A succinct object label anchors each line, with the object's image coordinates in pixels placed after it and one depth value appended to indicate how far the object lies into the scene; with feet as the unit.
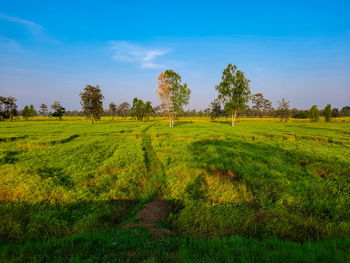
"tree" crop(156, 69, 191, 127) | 153.89
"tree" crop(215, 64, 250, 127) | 171.22
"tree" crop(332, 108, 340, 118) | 362.94
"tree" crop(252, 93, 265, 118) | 442.46
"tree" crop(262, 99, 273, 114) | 448.65
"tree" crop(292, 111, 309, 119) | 358.76
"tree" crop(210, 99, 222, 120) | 357.61
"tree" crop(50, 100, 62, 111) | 357.32
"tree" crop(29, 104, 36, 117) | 307.62
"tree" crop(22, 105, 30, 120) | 298.76
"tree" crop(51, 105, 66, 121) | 334.44
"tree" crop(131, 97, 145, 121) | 323.41
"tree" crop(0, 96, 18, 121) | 267.80
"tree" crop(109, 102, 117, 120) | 435.45
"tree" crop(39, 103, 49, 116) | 453.58
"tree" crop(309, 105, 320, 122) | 265.95
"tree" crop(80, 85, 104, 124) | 201.77
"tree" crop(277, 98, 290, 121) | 291.17
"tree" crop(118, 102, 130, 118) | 485.85
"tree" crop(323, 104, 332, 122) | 255.99
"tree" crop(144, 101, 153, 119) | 327.02
